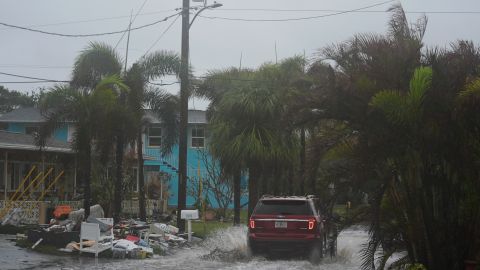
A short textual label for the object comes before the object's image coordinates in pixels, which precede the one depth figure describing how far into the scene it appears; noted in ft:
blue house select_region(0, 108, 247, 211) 132.46
